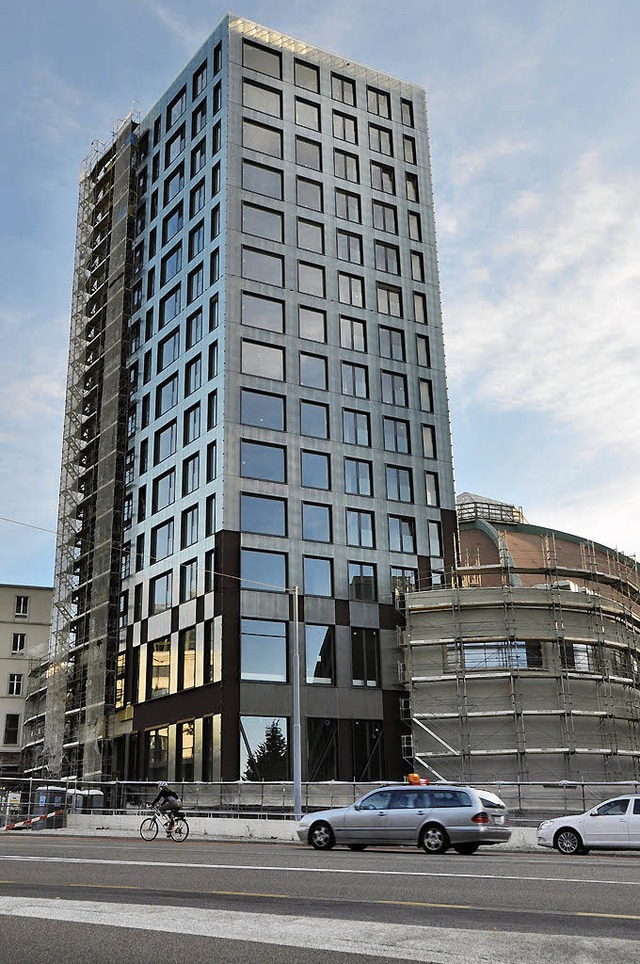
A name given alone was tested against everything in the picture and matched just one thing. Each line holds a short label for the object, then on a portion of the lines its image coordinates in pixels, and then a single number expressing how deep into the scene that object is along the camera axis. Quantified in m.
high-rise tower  50.47
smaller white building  86.75
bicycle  29.81
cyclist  29.69
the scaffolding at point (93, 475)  59.28
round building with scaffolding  46.69
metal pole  34.94
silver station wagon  21.73
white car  22.44
